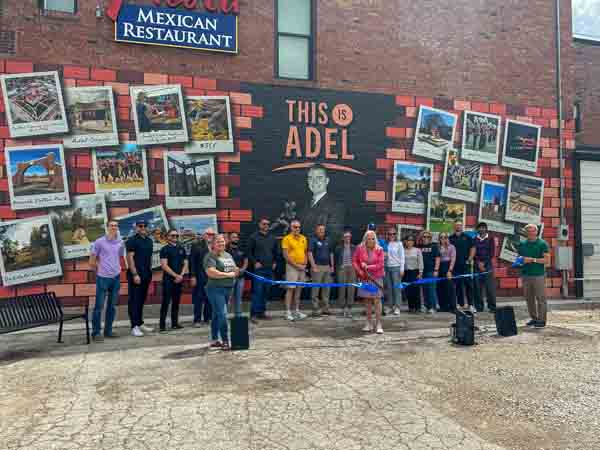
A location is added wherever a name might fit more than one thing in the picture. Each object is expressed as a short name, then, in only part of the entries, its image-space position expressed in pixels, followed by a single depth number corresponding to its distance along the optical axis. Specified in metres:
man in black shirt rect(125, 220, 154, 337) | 8.64
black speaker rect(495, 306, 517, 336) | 8.24
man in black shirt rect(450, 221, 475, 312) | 11.43
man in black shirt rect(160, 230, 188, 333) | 8.91
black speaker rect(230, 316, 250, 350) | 7.07
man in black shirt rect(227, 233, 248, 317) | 9.48
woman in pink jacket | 8.37
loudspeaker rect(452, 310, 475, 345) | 7.48
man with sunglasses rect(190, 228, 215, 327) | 9.44
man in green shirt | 9.04
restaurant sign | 10.88
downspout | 13.87
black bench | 7.35
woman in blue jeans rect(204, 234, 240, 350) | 7.23
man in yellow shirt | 10.23
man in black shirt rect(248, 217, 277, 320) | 10.12
